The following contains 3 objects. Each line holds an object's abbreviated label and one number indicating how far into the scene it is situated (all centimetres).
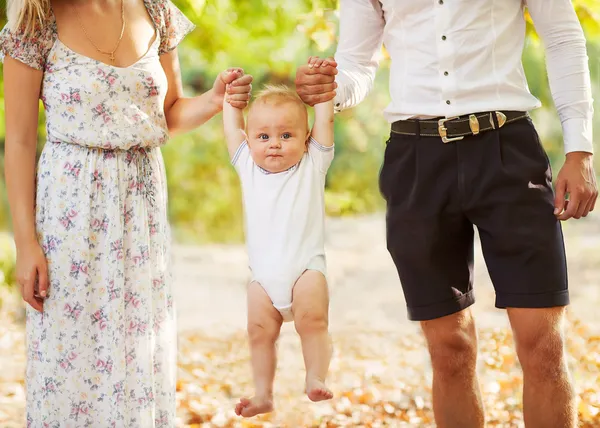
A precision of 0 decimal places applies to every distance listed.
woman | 450
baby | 425
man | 446
